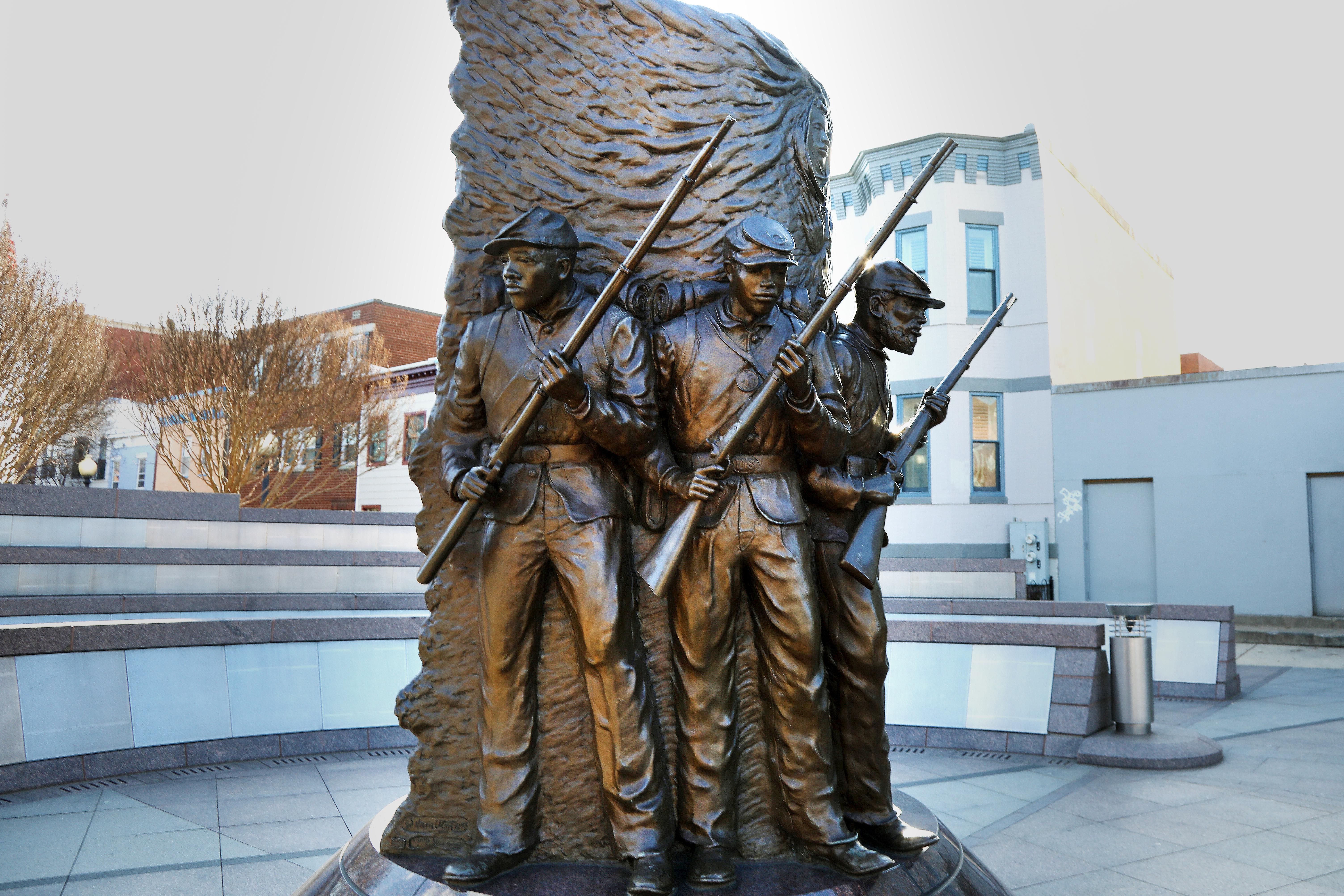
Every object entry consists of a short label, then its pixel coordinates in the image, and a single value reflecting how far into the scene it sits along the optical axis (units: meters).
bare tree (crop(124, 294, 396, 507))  22.62
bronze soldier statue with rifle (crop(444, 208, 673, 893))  3.47
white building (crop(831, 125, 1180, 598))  17.50
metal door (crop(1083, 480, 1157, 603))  16.62
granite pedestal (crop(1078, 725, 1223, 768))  6.88
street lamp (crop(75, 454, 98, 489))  22.97
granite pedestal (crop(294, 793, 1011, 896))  3.35
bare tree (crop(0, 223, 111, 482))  19.28
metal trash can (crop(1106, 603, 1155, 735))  7.45
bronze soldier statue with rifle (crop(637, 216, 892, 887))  3.54
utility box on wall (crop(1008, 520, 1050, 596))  16.86
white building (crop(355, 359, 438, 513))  27.84
